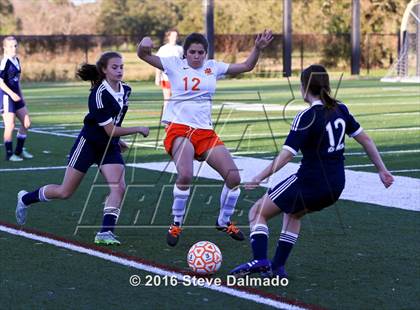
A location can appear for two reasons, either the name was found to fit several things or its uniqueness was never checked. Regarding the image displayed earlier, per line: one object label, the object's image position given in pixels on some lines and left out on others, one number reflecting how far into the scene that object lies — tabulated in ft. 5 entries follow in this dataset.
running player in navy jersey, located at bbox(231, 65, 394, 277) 44.65
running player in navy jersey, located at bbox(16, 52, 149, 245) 56.13
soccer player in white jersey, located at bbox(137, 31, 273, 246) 56.90
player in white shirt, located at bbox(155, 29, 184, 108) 125.80
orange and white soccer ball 47.47
